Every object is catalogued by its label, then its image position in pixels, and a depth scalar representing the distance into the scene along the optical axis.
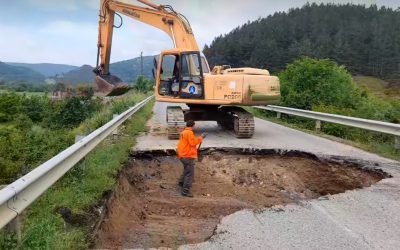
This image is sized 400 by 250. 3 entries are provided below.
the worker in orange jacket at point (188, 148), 7.71
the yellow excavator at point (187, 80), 12.31
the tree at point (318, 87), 21.61
